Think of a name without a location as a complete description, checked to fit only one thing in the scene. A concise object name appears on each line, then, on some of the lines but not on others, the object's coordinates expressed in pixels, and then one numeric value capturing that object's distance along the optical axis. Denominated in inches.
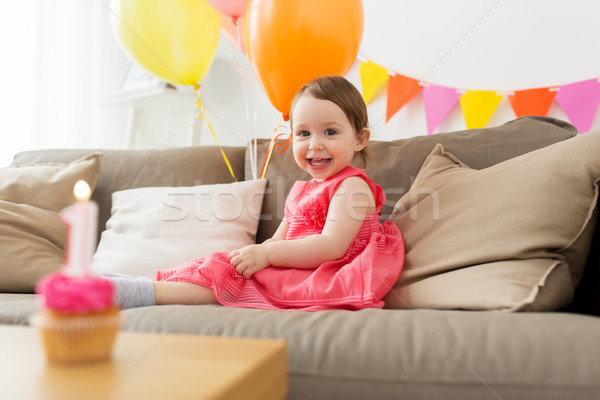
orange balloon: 54.9
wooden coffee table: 13.8
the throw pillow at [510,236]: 35.4
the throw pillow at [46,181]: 60.9
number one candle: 13.3
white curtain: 96.3
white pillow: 55.5
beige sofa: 26.0
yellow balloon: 68.0
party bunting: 68.0
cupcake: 14.0
